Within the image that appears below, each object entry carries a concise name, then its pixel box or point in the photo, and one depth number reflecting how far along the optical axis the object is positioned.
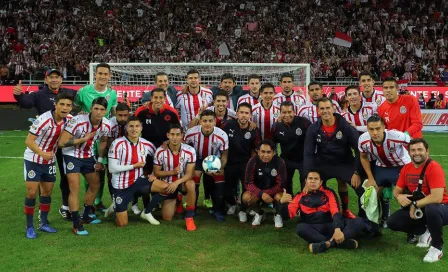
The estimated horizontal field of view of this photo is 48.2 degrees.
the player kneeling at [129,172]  5.79
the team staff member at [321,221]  4.86
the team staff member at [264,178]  5.75
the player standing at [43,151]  5.07
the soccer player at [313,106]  6.45
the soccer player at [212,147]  6.05
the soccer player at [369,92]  6.21
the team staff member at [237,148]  6.19
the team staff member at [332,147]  5.54
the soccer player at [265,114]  6.44
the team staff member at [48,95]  5.75
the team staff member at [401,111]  5.68
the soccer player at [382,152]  5.16
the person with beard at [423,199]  4.57
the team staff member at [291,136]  6.02
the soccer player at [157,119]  6.15
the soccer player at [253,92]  6.82
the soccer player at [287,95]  6.79
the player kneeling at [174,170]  5.87
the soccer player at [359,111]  6.05
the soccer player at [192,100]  6.76
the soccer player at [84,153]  5.43
